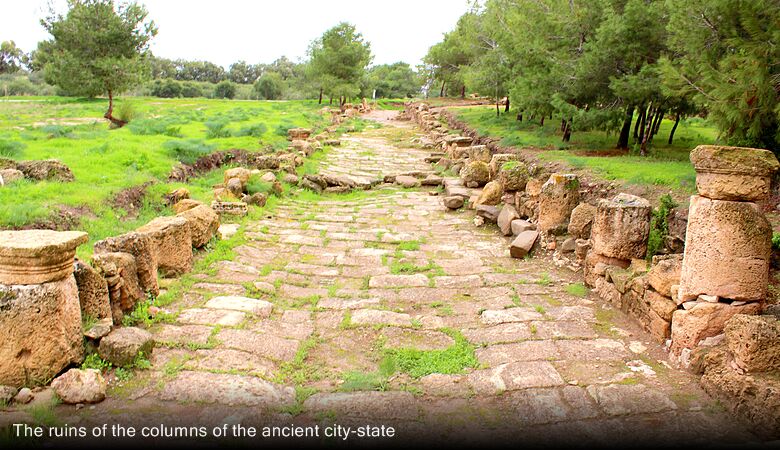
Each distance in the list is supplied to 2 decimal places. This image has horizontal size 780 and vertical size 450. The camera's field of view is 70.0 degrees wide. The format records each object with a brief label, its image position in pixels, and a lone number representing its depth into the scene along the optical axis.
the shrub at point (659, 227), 6.59
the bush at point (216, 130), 17.59
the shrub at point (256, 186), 11.56
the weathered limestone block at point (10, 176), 8.71
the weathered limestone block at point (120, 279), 5.14
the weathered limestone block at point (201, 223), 7.55
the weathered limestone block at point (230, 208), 9.75
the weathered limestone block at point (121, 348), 4.43
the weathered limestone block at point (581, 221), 7.96
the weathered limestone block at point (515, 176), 10.80
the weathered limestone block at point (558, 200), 8.70
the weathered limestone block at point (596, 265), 6.74
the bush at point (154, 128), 16.95
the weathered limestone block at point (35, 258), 4.03
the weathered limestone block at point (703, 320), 4.66
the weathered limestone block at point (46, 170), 9.23
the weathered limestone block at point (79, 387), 3.90
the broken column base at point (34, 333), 3.96
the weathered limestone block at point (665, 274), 5.29
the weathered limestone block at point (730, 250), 4.54
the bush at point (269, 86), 62.22
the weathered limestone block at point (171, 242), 6.40
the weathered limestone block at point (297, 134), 20.02
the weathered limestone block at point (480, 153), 14.65
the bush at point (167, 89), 61.25
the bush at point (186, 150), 13.18
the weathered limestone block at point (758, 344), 3.98
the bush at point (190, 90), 63.23
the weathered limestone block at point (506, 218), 9.66
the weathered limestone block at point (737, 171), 4.47
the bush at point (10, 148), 11.16
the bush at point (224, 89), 66.00
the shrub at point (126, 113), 21.44
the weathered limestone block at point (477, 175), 13.08
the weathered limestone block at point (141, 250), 5.67
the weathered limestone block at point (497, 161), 12.24
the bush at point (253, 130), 18.69
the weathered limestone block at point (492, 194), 10.90
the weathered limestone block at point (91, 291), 4.70
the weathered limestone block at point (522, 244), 8.30
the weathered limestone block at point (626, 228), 6.66
